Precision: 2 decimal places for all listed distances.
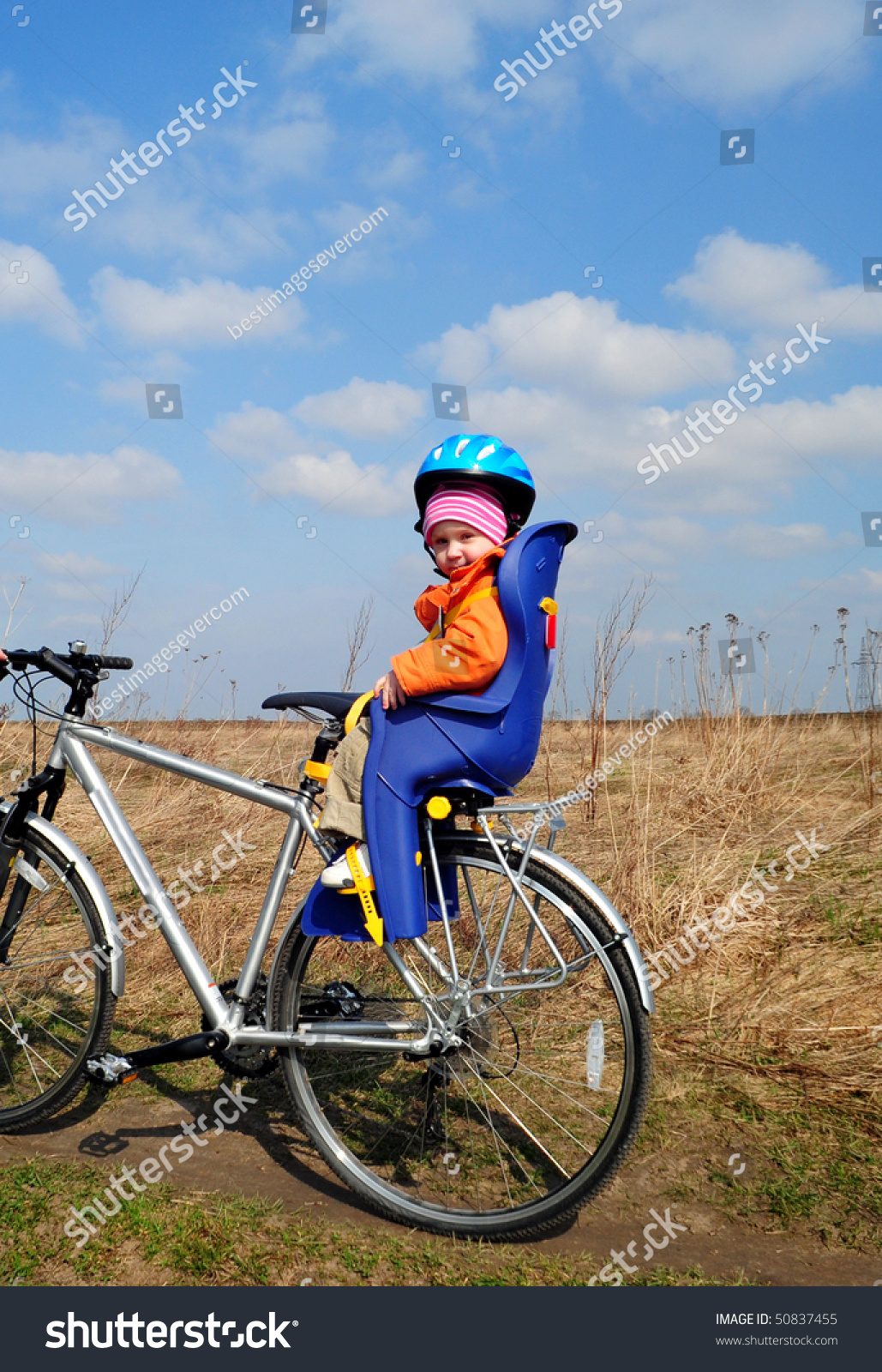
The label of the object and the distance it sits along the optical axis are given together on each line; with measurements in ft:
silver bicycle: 7.95
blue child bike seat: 7.78
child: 7.79
